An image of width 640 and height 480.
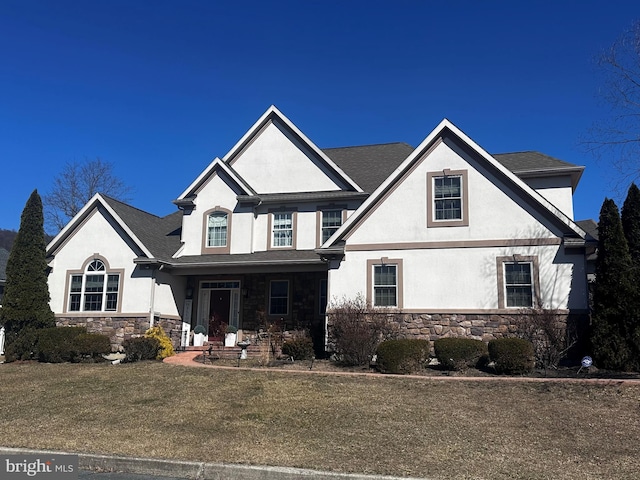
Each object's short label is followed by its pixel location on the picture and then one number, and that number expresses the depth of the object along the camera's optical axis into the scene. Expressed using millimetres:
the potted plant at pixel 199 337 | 21797
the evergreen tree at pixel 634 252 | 14148
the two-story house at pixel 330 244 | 17125
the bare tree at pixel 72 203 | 40281
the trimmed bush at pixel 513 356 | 14273
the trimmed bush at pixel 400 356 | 14812
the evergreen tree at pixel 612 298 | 14297
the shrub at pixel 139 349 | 17812
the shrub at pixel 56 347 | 18188
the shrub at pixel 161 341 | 18766
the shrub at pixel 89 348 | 18094
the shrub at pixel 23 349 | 18500
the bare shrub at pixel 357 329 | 16109
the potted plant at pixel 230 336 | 21078
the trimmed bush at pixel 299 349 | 17656
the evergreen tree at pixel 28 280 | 19172
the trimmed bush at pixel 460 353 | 15188
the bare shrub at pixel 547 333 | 15383
